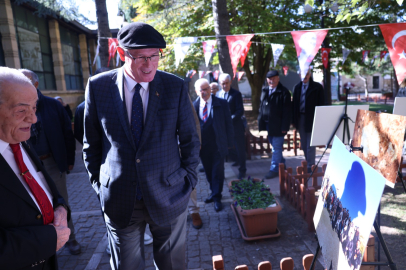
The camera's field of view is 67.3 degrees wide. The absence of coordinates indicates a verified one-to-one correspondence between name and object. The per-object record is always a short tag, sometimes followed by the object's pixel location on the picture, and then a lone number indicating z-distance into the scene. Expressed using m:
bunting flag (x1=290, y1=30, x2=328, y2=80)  5.88
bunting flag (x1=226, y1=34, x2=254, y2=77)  6.98
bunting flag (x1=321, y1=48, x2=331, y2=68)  11.41
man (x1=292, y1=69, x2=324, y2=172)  6.04
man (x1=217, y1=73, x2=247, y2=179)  6.24
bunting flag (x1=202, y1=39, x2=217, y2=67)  7.82
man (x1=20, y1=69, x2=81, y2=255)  3.30
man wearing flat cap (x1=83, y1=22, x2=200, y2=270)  2.09
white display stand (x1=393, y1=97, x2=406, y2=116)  3.85
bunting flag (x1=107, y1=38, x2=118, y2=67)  8.80
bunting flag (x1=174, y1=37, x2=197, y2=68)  7.43
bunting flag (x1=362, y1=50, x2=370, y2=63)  14.41
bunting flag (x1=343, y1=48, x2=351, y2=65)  12.49
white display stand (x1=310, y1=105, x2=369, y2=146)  4.17
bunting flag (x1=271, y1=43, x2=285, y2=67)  7.67
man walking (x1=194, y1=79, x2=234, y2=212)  4.85
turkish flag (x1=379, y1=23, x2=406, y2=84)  4.69
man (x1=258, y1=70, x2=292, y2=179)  6.22
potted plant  3.76
